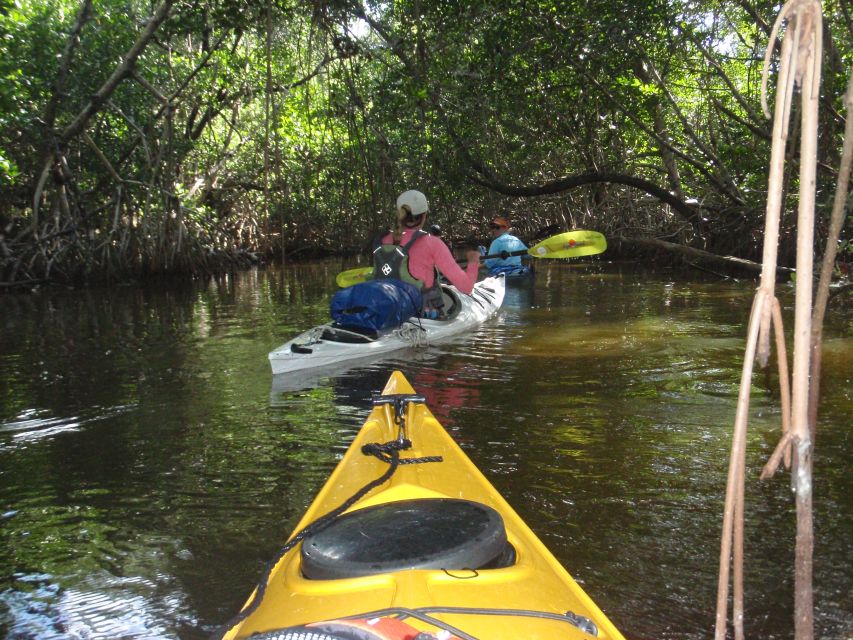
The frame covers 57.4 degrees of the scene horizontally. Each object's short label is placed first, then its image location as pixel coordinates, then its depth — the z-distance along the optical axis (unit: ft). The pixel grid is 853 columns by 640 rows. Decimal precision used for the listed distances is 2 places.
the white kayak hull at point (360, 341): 18.52
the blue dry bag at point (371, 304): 19.66
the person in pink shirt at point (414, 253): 20.45
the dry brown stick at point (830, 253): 2.69
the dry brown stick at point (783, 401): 2.72
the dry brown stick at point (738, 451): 2.73
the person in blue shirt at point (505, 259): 34.71
